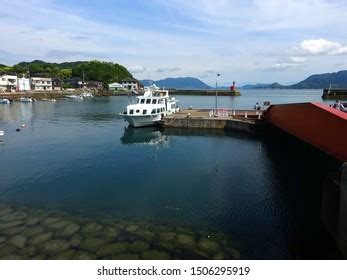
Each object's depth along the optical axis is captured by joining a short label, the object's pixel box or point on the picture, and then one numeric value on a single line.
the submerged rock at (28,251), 14.73
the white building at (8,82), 146.75
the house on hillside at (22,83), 153.65
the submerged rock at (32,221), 18.12
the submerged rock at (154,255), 14.28
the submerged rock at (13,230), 16.91
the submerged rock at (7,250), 14.96
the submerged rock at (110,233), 16.38
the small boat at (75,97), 144.12
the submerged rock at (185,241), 15.38
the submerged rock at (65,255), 14.41
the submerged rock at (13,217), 18.84
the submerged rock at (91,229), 16.83
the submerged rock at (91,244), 15.12
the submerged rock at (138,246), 14.99
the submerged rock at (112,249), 14.80
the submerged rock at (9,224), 17.86
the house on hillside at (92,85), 196.75
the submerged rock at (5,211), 19.77
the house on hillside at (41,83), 163.62
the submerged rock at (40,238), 15.93
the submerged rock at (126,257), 14.32
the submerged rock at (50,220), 18.11
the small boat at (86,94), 156.68
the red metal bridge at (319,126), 18.25
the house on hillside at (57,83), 174.38
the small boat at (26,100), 117.06
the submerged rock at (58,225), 17.42
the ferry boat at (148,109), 51.56
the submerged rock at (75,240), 15.64
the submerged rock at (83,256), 14.41
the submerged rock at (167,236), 16.08
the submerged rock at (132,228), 17.11
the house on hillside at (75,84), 193.88
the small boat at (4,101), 106.43
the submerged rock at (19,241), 15.60
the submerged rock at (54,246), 14.96
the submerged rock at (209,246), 14.95
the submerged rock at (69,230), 16.72
